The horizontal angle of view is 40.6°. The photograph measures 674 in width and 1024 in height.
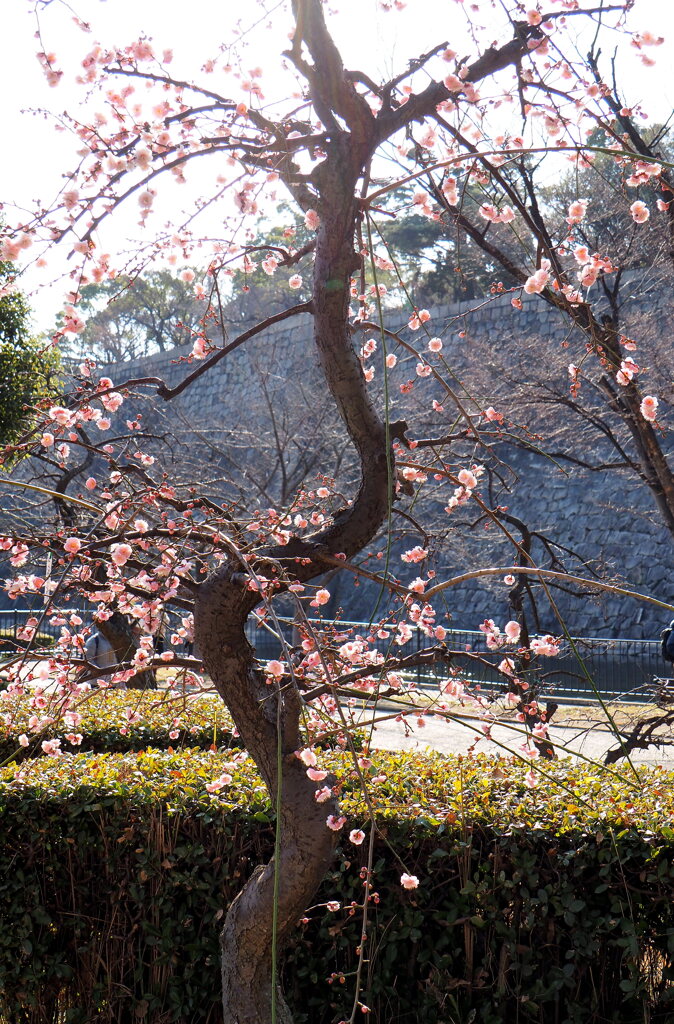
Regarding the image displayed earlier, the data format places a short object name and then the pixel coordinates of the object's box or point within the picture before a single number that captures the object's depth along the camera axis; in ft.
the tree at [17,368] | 29.96
